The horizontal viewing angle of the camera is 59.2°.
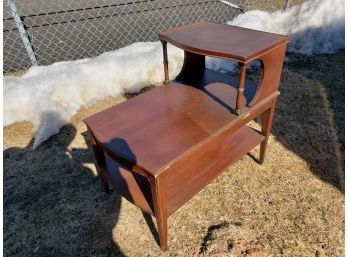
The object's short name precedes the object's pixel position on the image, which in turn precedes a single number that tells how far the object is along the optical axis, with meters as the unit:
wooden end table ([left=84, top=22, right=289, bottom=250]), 1.59
